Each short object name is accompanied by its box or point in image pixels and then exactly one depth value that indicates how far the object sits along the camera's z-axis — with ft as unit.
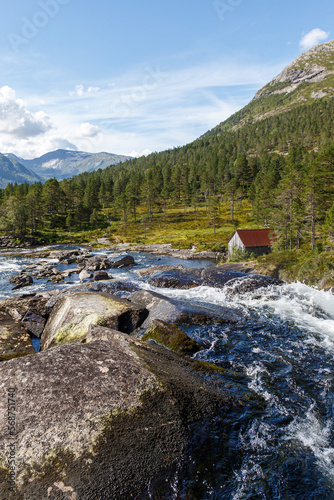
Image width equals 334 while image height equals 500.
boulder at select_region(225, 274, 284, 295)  85.10
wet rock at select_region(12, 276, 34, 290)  111.92
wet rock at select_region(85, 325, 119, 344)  28.48
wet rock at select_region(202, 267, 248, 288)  95.94
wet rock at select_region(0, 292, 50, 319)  60.06
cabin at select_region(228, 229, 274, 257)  167.53
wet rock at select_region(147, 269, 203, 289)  97.45
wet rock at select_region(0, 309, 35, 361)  38.60
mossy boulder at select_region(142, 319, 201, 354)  41.50
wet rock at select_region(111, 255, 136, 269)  163.73
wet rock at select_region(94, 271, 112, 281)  120.06
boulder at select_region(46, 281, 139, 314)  80.69
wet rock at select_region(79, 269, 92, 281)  130.97
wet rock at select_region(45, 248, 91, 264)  190.08
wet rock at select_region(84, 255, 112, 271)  157.79
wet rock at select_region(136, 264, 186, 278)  126.93
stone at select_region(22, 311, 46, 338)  49.65
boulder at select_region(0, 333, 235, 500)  16.03
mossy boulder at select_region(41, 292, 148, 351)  38.86
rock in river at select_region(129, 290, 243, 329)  54.85
